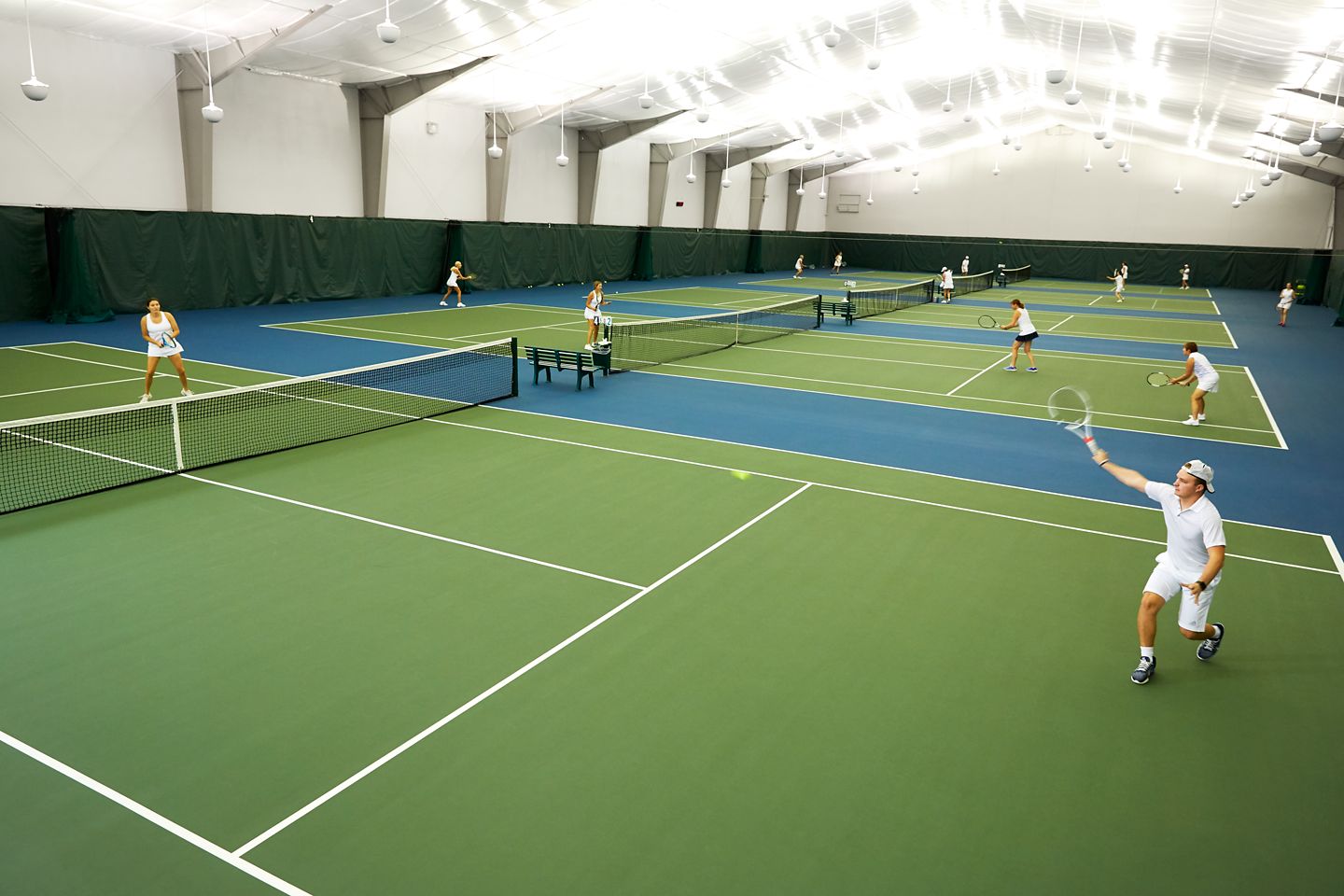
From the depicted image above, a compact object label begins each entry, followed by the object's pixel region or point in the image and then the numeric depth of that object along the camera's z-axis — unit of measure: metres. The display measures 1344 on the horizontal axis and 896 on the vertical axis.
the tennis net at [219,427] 9.78
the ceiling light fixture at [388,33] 14.99
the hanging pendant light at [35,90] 16.94
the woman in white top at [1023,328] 18.44
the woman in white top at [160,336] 12.52
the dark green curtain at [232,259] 22.12
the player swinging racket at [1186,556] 5.64
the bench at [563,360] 15.53
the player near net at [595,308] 18.19
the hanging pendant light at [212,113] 18.88
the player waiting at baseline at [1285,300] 29.47
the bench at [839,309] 27.08
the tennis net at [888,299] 30.56
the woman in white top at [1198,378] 13.65
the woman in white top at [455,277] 27.43
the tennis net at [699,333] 19.36
